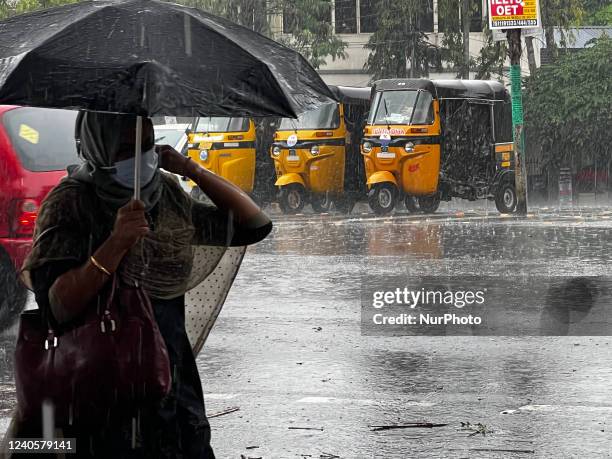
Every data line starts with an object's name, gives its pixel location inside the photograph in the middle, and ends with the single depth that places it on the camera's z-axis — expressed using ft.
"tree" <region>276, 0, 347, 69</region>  137.39
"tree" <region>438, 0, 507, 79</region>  124.88
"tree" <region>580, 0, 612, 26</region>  179.63
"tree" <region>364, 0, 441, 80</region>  136.15
